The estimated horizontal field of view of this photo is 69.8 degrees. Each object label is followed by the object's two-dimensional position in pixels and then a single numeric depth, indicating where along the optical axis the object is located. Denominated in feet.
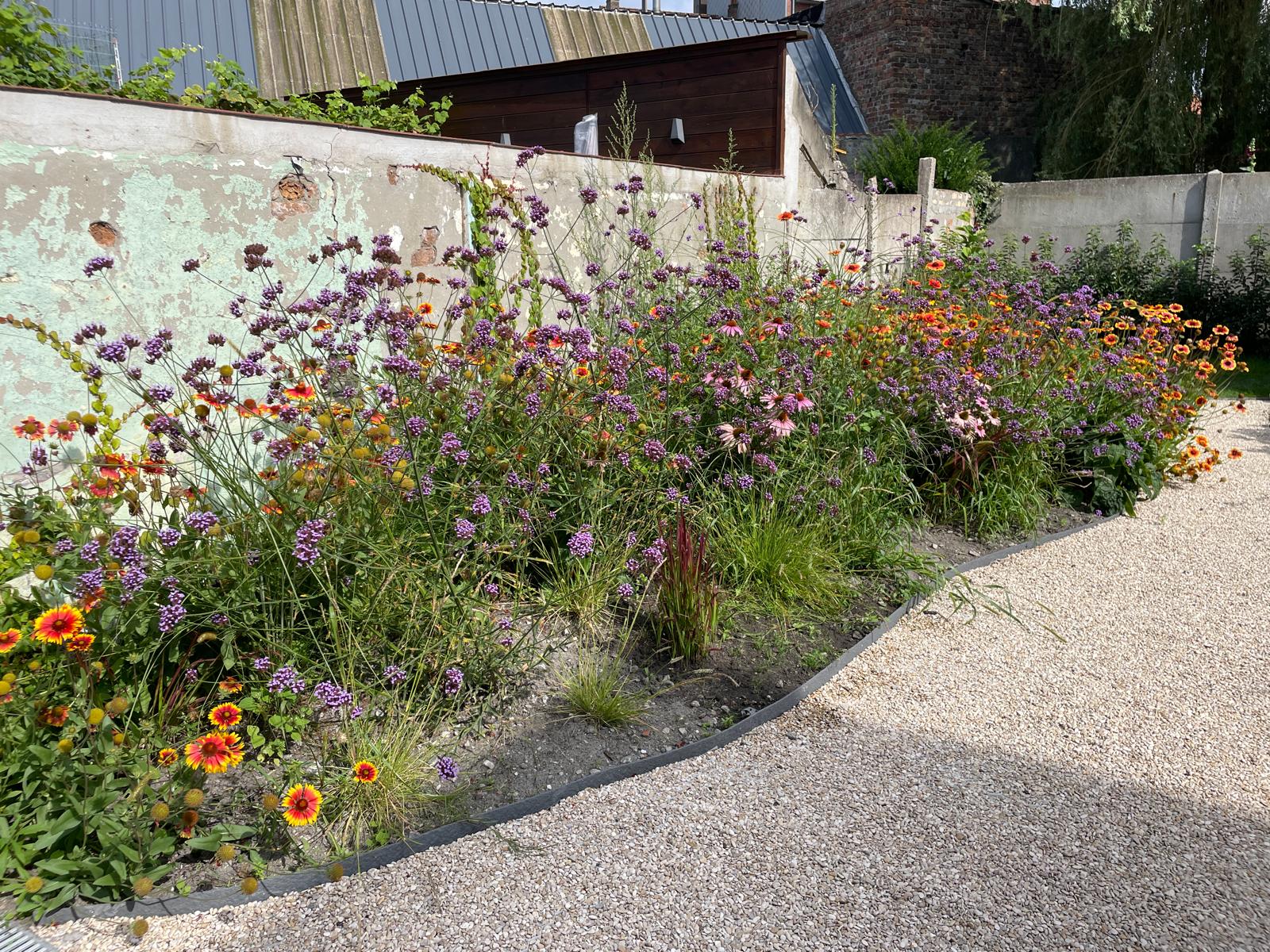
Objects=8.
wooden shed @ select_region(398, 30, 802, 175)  24.77
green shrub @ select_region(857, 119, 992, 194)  39.09
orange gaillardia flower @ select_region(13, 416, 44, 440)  8.71
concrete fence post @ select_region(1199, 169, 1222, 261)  32.78
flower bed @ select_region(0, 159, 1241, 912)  7.16
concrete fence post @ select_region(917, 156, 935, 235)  32.53
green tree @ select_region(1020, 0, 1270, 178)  41.22
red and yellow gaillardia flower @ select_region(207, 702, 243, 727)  6.95
